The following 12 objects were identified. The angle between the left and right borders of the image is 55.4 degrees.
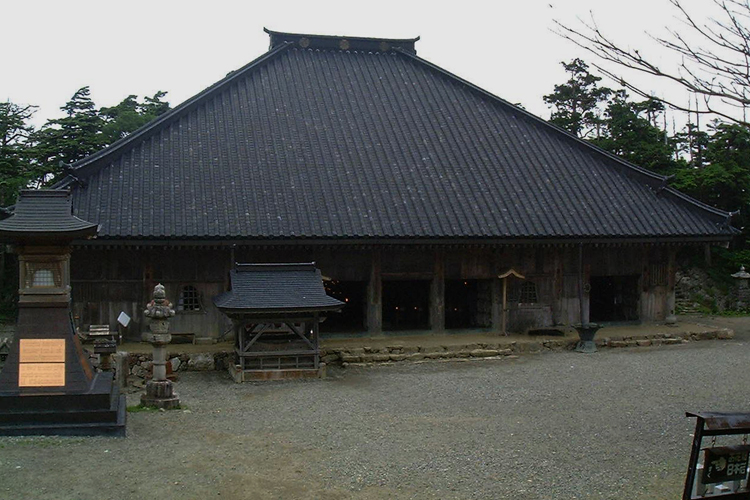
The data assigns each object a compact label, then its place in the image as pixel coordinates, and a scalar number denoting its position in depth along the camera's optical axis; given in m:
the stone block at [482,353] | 18.53
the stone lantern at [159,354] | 12.71
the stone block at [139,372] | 16.03
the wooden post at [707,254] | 31.73
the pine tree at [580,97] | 40.50
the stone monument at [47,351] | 10.64
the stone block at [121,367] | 14.80
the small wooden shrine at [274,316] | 15.60
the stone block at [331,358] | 17.83
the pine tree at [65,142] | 30.28
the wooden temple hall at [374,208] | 18.36
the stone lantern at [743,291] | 29.64
